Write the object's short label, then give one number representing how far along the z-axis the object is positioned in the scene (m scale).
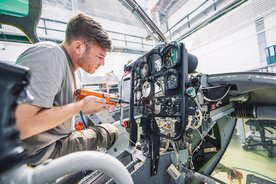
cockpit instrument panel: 0.95
